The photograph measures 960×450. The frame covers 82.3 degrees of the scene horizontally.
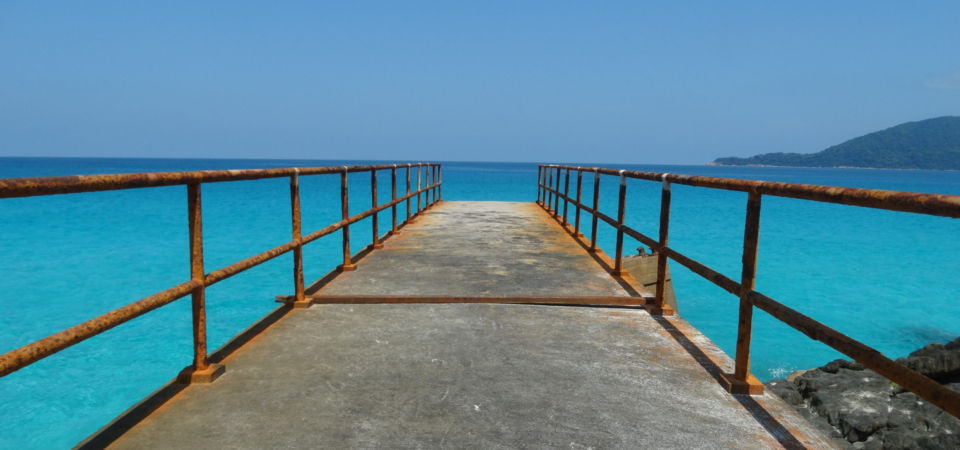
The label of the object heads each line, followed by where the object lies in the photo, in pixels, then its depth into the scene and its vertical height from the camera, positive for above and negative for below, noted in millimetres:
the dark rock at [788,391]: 6656 -2732
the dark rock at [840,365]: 7188 -2535
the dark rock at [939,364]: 6039 -2071
